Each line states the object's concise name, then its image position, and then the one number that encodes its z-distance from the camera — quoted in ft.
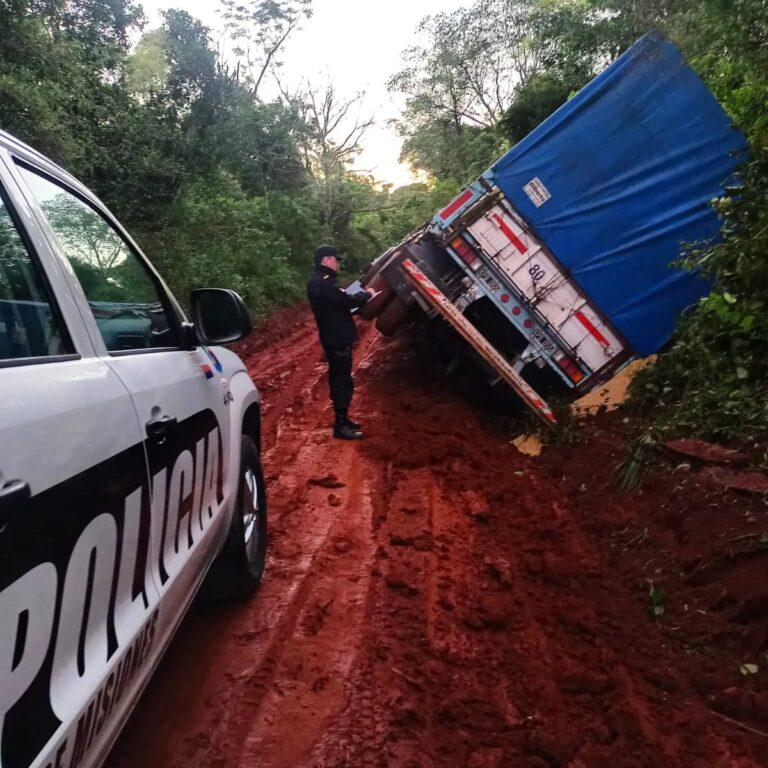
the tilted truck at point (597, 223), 21.53
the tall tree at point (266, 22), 80.28
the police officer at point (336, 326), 20.79
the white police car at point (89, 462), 4.23
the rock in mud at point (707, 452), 14.05
